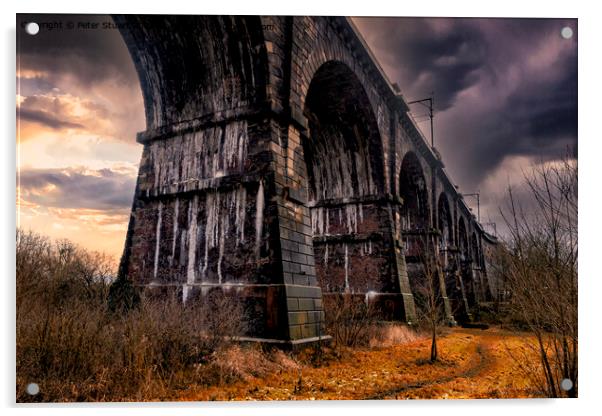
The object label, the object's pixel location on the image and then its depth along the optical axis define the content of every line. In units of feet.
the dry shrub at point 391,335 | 32.94
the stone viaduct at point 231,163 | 24.14
